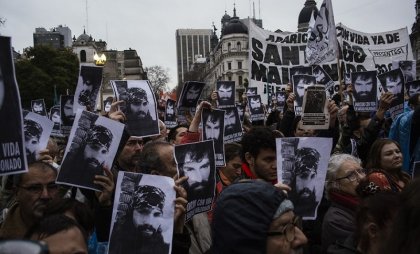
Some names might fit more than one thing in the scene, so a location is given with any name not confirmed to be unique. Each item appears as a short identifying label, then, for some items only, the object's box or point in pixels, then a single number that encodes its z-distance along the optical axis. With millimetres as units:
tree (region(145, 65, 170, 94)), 76094
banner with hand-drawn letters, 12781
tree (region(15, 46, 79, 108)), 55344
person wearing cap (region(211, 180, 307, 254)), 2209
